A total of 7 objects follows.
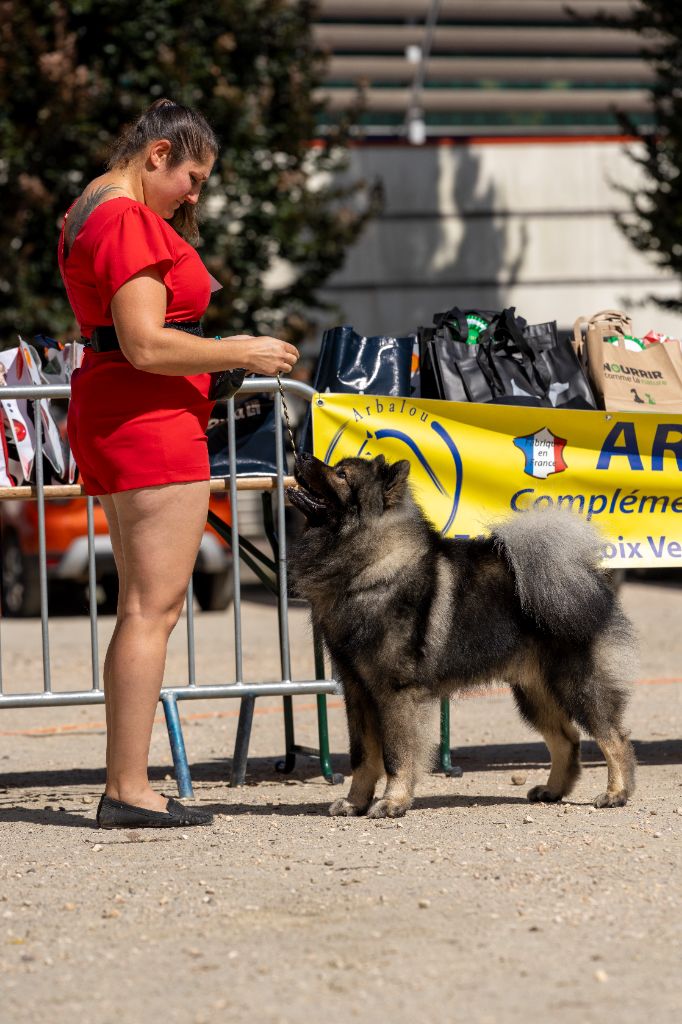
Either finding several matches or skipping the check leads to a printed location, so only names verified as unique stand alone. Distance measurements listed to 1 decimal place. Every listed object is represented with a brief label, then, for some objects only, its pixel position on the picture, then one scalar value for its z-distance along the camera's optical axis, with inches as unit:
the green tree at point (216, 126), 1135.0
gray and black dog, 416.9
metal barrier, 460.4
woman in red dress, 371.8
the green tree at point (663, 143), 1206.4
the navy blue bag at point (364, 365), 492.2
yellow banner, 477.2
